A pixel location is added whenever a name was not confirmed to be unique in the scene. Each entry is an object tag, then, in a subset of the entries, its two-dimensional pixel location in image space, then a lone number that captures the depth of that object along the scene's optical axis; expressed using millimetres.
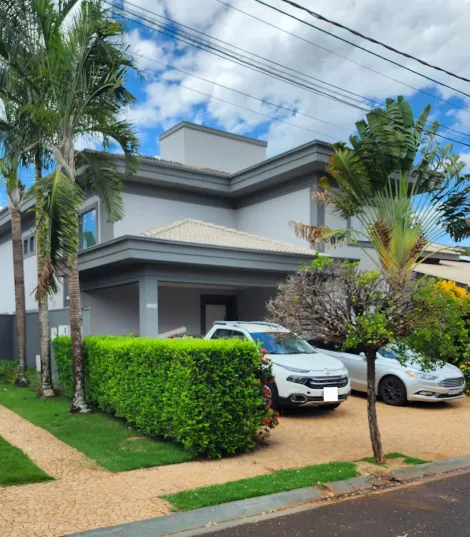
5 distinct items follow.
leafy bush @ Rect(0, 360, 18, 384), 16078
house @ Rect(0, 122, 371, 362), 15141
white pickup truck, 10078
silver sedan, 11492
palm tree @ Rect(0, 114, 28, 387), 15164
